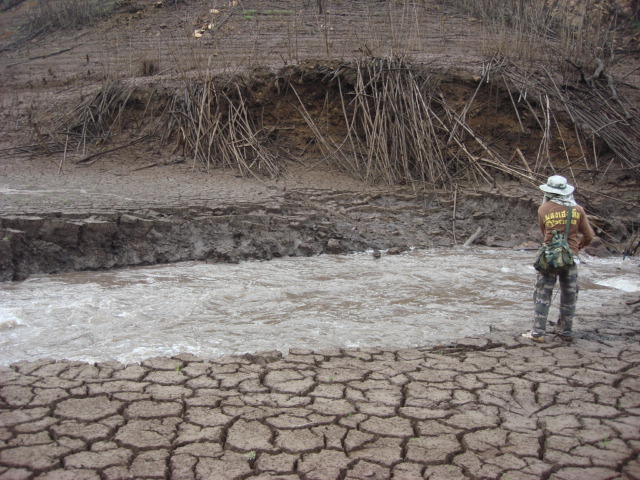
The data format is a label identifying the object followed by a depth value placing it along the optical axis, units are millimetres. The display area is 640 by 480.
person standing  4004
